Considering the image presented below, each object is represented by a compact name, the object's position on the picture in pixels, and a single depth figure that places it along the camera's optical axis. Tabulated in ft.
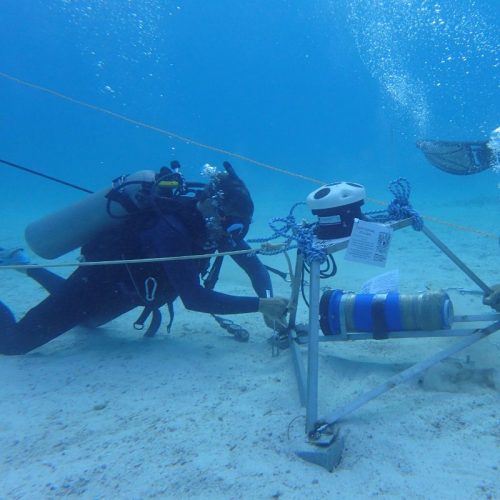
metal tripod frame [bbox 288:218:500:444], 7.44
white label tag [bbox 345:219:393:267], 8.33
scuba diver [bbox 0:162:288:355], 11.38
